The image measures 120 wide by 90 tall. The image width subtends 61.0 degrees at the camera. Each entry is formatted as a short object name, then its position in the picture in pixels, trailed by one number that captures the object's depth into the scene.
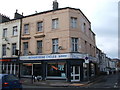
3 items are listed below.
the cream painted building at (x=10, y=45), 15.83
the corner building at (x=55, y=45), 12.78
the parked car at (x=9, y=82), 5.69
